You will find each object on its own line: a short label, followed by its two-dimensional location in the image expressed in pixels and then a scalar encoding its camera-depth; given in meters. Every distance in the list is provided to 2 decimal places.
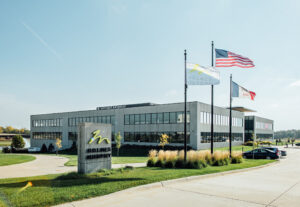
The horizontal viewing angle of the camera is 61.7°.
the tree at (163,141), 39.86
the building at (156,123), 41.12
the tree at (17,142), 51.12
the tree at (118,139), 36.26
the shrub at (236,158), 21.50
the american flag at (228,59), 20.05
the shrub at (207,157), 19.13
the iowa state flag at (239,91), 22.62
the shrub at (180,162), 17.26
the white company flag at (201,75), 16.98
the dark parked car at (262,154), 27.91
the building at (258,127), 65.75
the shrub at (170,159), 17.48
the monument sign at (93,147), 14.02
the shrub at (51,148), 60.59
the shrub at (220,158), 19.23
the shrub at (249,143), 53.94
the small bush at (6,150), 47.59
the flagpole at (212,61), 21.15
